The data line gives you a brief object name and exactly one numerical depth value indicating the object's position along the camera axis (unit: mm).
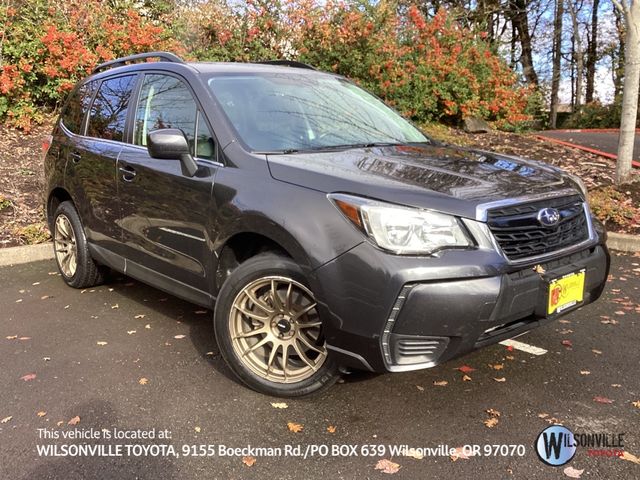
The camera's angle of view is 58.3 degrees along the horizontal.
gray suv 2504
